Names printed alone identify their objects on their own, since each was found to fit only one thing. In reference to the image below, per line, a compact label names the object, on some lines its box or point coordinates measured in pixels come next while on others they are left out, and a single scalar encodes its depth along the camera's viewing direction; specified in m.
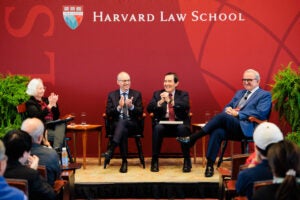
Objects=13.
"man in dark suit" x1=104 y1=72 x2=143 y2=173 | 7.20
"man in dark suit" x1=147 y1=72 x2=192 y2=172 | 7.19
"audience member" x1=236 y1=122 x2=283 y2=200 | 3.56
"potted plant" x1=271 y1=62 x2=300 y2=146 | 6.90
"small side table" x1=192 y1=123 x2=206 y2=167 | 7.55
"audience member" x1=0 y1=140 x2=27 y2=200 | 2.94
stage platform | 6.41
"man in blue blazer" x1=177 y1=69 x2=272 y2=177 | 6.77
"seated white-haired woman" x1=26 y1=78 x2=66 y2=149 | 7.01
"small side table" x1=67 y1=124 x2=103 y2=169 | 7.43
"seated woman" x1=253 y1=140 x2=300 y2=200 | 2.87
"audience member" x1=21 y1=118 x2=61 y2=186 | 4.34
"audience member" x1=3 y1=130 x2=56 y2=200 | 3.64
